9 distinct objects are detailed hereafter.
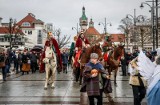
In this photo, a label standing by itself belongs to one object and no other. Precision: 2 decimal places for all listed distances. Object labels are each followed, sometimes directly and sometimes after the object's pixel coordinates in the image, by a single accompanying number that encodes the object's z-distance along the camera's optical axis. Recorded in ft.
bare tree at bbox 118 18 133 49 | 141.48
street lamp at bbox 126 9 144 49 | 96.11
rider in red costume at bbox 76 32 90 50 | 38.15
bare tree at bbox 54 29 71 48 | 202.77
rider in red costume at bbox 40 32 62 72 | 38.62
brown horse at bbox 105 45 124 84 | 36.16
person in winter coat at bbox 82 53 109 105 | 21.52
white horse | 38.33
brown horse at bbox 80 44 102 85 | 30.38
